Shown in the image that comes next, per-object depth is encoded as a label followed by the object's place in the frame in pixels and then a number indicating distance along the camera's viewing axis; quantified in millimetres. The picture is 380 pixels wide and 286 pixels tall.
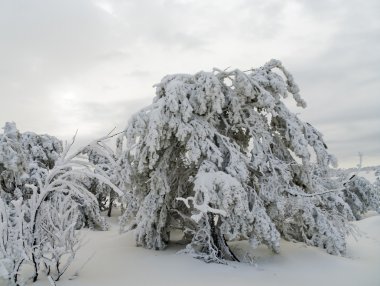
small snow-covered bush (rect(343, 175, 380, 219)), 25984
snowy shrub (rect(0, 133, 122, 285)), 6285
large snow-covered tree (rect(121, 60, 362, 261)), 9133
